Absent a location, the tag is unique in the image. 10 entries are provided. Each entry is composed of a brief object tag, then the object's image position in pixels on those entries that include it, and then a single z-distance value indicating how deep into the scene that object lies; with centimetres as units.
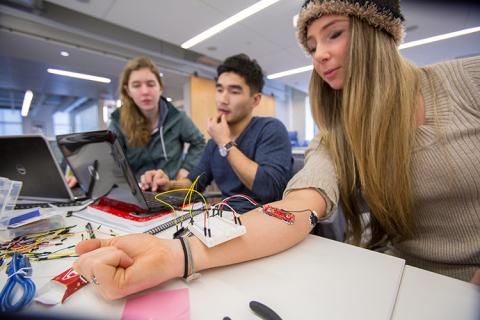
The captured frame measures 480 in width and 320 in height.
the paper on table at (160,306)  31
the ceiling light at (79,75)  442
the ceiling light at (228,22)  263
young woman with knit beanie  57
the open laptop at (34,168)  75
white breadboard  42
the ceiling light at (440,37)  348
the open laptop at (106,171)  63
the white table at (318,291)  33
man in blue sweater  96
